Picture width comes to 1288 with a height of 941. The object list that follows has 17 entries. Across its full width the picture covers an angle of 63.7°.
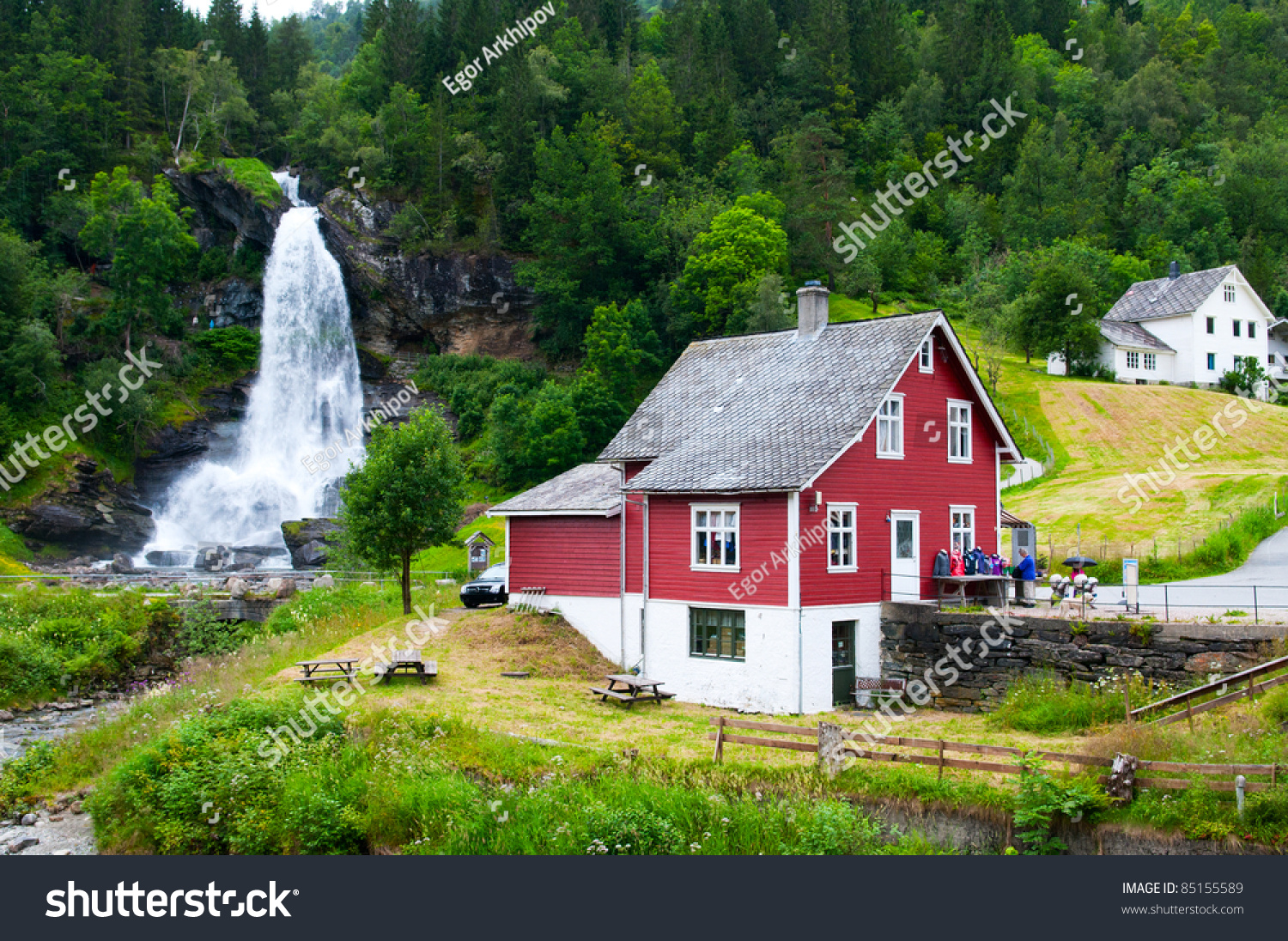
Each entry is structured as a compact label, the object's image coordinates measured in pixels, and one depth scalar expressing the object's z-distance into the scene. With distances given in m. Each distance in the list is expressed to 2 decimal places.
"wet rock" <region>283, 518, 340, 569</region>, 48.75
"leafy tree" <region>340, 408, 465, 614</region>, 29.38
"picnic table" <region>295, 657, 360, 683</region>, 22.38
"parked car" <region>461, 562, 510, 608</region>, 32.12
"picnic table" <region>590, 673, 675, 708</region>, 22.64
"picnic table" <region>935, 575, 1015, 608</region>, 25.72
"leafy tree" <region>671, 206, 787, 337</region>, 64.19
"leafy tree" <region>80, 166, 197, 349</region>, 62.09
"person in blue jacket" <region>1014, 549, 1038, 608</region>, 25.77
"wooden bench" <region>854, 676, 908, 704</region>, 23.92
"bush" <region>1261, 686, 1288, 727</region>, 16.12
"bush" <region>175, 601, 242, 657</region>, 33.16
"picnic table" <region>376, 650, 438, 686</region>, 23.22
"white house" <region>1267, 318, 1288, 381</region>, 70.31
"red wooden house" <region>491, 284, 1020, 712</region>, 23.44
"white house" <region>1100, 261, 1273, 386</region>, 64.12
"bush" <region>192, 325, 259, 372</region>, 62.46
